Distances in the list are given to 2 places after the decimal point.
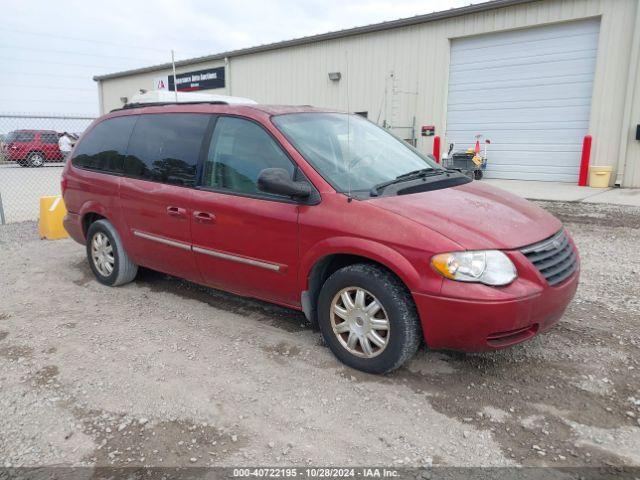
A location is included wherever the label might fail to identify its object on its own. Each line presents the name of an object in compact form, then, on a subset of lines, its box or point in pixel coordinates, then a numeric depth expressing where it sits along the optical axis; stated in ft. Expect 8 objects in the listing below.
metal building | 38.37
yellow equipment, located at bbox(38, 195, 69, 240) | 24.27
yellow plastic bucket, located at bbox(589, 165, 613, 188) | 38.58
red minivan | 9.32
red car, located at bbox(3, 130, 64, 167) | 62.69
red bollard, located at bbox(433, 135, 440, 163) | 48.08
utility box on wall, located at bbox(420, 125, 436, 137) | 48.98
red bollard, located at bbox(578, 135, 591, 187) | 39.52
